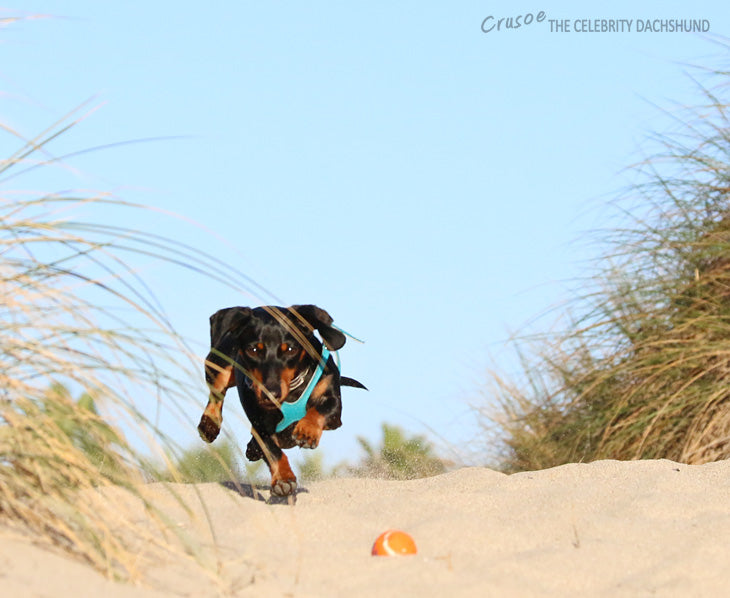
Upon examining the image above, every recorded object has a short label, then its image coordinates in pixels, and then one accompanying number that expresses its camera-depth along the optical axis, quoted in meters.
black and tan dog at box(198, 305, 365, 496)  7.79
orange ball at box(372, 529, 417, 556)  5.44
